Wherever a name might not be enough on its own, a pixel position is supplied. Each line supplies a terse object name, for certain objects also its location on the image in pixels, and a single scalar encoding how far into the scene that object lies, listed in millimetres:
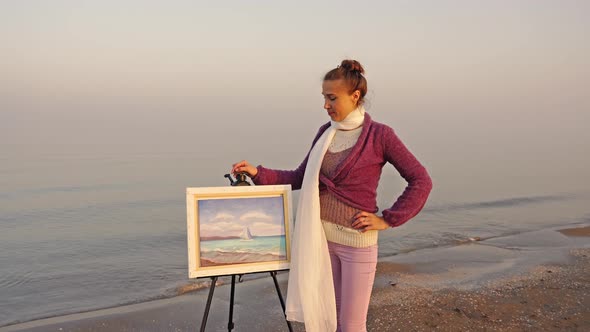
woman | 2965
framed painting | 3441
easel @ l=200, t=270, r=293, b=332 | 3559
